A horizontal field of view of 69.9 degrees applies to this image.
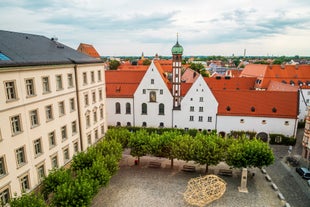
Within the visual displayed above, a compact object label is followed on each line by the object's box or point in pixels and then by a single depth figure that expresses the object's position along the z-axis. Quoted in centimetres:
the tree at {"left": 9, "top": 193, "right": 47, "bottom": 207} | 1812
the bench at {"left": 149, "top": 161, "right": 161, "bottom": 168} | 3561
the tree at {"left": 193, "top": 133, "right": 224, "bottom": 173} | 3106
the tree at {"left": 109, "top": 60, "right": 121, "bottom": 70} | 12725
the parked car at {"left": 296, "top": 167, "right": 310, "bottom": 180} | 3262
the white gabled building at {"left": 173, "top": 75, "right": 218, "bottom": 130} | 4675
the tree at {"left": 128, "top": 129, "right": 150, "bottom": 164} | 3353
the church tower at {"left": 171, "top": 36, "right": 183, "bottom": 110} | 4831
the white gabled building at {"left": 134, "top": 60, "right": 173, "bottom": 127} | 4947
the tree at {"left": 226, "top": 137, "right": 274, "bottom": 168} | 2948
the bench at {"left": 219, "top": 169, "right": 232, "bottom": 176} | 3303
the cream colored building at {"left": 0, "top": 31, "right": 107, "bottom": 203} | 2103
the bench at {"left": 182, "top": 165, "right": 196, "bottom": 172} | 3418
